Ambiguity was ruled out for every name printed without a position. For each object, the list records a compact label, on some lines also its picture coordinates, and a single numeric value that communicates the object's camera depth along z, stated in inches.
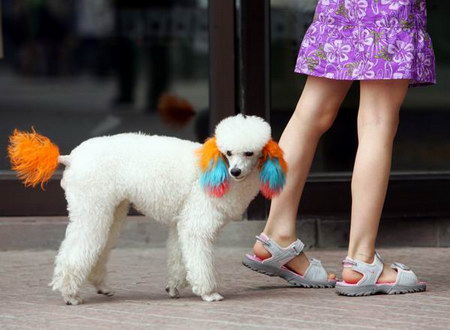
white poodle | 389.1
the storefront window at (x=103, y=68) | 543.2
